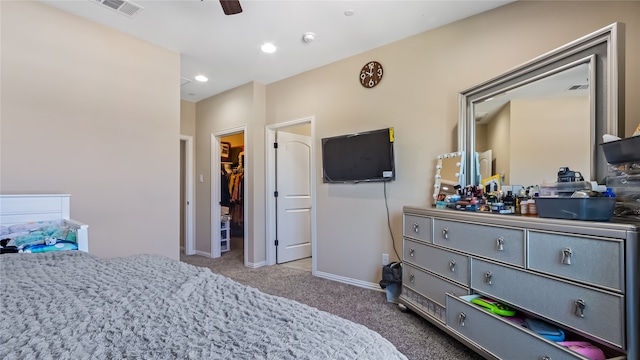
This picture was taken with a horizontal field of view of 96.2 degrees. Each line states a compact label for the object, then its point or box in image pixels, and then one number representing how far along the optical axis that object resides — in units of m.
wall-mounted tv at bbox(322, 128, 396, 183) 2.90
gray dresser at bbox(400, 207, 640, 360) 1.12
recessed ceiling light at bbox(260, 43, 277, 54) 2.93
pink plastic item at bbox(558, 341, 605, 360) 1.21
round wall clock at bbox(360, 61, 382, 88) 3.03
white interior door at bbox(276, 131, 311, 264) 4.12
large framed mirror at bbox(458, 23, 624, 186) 1.53
